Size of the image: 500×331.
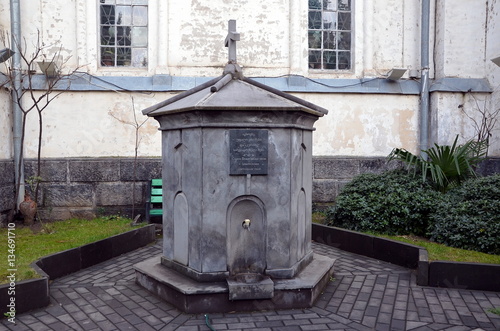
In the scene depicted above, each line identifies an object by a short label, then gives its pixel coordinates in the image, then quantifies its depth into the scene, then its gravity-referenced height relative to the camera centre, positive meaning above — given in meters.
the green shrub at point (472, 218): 5.38 -0.91
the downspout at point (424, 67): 8.85 +1.77
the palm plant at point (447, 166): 6.97 -0.25
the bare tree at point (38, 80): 7.80 +1.36
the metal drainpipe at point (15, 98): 7.88 +0.97
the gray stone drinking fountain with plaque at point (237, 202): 4.26 -0.55
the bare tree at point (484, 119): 8.70 +0.68
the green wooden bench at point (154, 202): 7.77 -0.99
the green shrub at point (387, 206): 6.41 -0.87
